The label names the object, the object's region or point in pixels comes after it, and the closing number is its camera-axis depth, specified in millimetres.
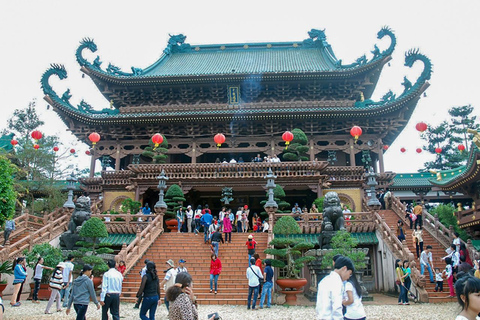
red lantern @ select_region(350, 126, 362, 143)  20000
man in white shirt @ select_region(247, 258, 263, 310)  9402
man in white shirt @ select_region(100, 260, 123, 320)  6484
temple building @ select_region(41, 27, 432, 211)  20188
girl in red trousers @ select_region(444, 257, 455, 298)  10789
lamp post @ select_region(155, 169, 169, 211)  16594
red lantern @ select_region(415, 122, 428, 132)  18938
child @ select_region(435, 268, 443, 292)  11117
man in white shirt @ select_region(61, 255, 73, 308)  9530
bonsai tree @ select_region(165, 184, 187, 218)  17734
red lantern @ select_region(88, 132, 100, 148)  21028
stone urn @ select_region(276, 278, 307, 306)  10469
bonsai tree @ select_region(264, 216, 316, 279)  10648
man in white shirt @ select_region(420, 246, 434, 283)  11578
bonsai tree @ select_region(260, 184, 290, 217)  17519
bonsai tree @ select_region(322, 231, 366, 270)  10638
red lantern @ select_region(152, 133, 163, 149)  20906
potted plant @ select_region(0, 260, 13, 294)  10406
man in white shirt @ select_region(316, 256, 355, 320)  3686
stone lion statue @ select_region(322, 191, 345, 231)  12028
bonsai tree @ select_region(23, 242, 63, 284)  11203
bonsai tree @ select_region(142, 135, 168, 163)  21111
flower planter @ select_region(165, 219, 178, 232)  17062
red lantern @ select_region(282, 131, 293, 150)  20039
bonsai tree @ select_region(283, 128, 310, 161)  20359
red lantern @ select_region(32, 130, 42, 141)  20150
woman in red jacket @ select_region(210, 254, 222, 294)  10758
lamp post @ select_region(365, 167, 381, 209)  15248
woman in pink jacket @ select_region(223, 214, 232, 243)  14742
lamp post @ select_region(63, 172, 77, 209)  16356
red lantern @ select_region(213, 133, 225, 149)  20719
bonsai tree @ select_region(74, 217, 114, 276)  11945
